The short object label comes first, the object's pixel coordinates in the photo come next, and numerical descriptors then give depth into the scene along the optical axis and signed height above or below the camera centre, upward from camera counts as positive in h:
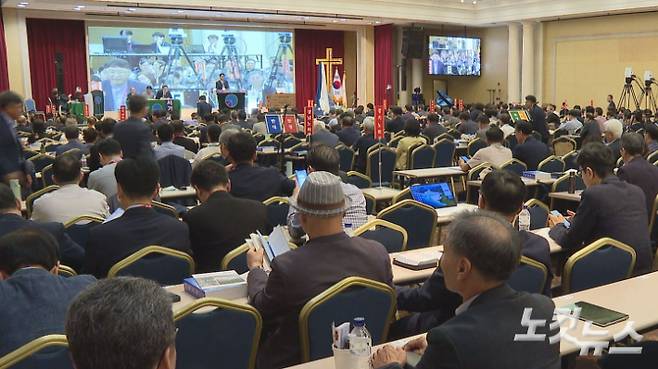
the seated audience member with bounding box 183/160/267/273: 3.96 -0.73
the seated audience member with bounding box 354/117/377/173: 9.80 -0.73
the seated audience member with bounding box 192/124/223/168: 7.90 -0.54
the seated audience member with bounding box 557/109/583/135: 12.61 -0.59
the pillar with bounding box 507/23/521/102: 21.92 +1.10
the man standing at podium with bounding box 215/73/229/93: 19.84 +0.54
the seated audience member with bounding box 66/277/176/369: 1.25 -0.42
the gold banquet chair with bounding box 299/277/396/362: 2.63 -0.85
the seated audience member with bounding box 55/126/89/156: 8.31 -0.47
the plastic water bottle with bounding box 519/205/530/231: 4.33 -0.81
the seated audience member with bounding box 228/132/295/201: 5.36 -0.60
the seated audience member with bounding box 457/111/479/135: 12.30 -0.55
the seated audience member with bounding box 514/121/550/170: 8.07 -0.68
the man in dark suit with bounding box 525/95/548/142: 11.70 -0.45
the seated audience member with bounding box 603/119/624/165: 8.84 -0.50
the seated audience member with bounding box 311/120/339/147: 9.64 -0.54
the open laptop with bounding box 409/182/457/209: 5.18 -0.76
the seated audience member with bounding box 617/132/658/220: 5.48 -0.67
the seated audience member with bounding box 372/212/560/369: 1.86 -0.63
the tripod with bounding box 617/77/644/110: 19.09 -0.10
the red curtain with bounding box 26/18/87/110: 19.31 +1.53
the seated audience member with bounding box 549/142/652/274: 4.05 -0.76
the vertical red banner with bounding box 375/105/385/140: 7.54 -0.25
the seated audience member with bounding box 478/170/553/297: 3.20 -0.51
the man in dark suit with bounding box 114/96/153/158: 6.81 -0.29
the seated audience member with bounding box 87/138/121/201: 5.84 -0.63
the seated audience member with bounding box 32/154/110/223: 4.59 -0.65
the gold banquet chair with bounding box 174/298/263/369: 2.48 -0.88
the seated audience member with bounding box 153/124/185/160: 7.24 -0.47
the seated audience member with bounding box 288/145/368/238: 3.96 -0.65
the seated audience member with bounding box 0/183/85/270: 3.65 -0.65
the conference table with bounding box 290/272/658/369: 2.48 -0.92
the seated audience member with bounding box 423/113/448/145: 11.16 -0.54
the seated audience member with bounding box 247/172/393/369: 2.70 -0.68
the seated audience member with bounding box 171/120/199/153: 8.80 -0.48
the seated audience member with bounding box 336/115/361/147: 10.79 -0.54
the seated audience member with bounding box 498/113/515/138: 11.39 -0.50
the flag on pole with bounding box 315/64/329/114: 20.69 +0.12
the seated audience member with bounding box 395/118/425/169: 9.16 -0.61
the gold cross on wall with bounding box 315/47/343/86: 22.76 +1.29
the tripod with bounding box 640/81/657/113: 19.02 -0.20
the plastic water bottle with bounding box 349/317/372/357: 2.22 -0.80
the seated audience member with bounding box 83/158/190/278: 3.51 -0.66
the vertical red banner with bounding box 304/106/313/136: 9.23 -0.26
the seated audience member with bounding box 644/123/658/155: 8.17 -0.55
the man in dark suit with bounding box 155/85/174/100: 18.72 +0.29
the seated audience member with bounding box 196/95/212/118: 16.28 -0.13
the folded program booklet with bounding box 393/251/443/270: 3.64 -0.89
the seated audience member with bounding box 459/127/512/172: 7.75 -0.66
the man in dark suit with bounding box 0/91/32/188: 5.65 -0.31
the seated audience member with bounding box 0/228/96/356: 2.37 -0.68
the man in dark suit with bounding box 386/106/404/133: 12.55 -0.49
